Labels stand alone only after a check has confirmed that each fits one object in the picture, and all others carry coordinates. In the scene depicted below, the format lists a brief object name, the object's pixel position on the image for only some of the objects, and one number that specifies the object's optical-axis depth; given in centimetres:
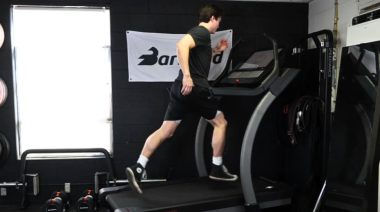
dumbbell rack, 359
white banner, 383
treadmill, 284
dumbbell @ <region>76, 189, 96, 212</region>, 335
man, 301
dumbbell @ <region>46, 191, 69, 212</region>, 325
